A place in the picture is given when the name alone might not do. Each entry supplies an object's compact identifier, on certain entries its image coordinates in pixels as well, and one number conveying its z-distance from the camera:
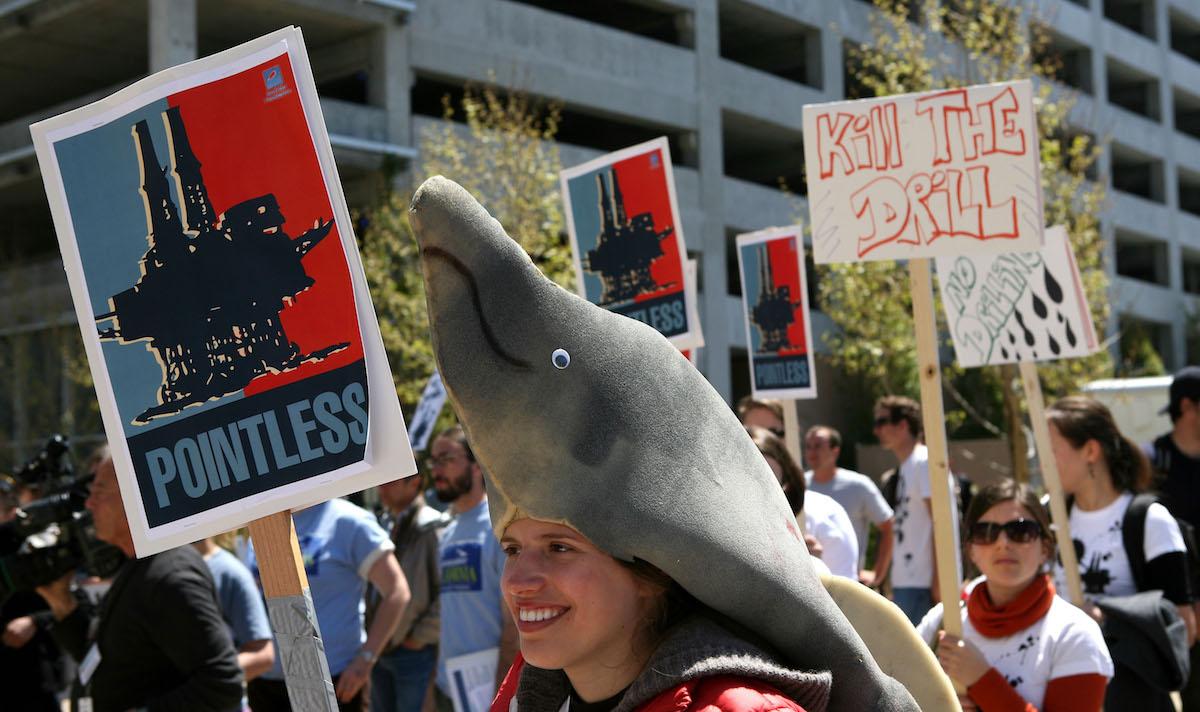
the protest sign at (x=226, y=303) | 2.40
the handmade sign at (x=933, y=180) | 4.37
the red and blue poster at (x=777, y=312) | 7.20
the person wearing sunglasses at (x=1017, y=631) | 3.59
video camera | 5.12
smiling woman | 1.84
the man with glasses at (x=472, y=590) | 5.42
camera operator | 5.44
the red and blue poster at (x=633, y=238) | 5.99
